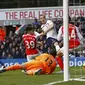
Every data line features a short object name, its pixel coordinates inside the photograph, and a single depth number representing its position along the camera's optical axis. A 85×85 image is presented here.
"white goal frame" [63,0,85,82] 13.69
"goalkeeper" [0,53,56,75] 16.38
